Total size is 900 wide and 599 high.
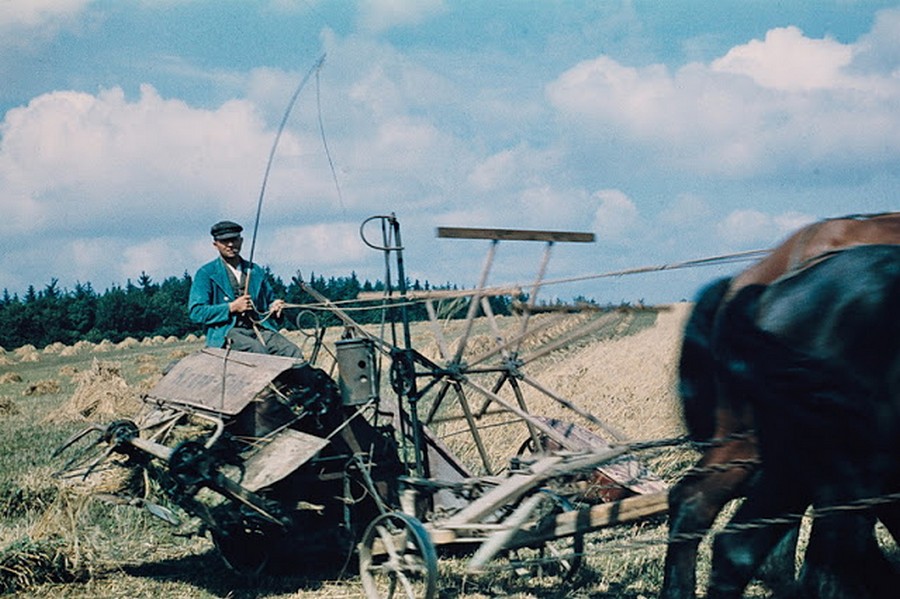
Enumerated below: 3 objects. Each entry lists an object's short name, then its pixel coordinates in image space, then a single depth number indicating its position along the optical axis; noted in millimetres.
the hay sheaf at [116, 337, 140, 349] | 44575
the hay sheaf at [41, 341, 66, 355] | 40250
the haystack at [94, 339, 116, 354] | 40438
